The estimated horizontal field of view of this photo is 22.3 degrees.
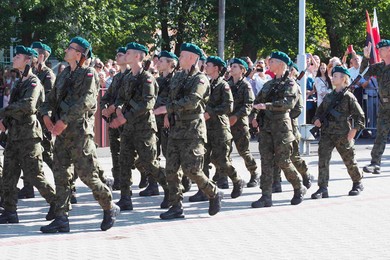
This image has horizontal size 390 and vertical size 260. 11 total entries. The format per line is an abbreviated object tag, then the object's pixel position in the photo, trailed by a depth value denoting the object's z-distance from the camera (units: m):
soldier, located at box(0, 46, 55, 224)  11.20
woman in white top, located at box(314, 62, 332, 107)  22.58
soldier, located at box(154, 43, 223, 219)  11.24
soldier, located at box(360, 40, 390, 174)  15.63
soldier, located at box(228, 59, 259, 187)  13.84
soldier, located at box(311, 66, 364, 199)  13.14
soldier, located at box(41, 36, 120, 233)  10.40
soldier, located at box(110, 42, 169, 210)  12.12
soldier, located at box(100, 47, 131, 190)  12.68
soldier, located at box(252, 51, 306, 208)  12.39
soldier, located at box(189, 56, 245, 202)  13.22
